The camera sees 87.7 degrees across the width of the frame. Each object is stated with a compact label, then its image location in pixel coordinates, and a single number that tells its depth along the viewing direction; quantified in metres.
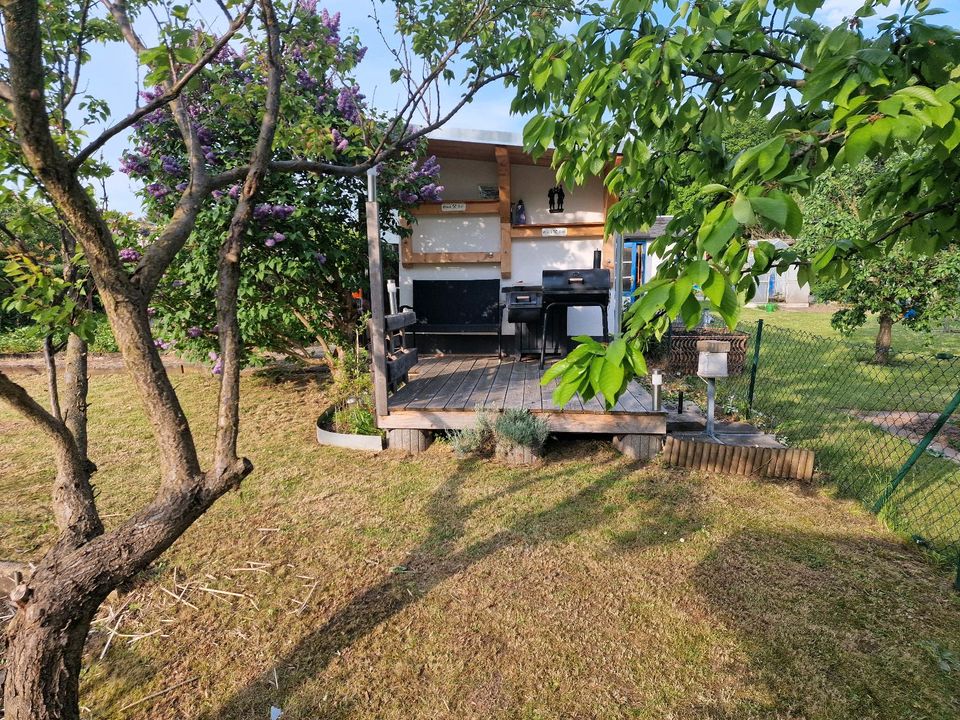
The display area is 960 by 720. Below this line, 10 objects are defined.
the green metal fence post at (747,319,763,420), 5.29
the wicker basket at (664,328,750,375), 7.36
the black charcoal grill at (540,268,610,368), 5.64
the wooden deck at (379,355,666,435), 4.25
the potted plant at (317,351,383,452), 4.63
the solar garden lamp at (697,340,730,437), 4.12
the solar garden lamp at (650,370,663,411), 3.93
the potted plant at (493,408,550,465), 4.15
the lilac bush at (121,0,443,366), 4.78
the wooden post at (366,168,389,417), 4.37
